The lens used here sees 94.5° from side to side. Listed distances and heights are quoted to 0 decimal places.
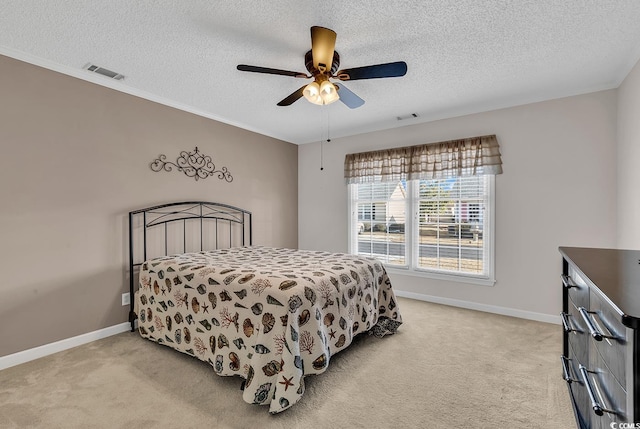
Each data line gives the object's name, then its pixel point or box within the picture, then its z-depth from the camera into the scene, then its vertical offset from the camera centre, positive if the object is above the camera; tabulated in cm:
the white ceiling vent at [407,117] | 389 +126
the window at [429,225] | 368 -20
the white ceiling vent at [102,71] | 261 +128
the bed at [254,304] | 187 -72
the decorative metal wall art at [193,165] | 336 +56
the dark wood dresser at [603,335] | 77 -42
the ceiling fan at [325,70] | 192 +99
